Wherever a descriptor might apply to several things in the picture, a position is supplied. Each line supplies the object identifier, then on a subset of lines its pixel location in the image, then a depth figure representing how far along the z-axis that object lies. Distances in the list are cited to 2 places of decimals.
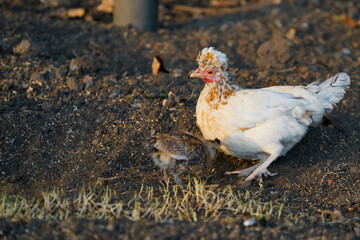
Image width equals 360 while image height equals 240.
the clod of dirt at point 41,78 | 11.61
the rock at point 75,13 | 15.65
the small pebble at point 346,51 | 15.36
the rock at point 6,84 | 11.29
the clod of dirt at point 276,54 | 13.70
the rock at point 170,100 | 11.19
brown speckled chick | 9.18
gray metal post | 14.90
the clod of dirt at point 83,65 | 12.22
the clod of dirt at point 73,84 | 11.56
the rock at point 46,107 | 10.84
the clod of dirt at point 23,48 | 12.59
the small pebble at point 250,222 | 7.54
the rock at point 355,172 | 10.04
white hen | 9.62
